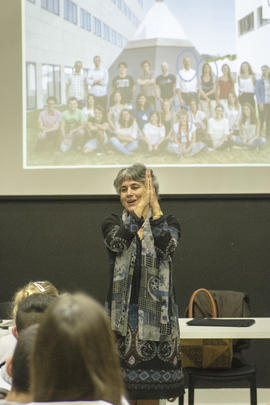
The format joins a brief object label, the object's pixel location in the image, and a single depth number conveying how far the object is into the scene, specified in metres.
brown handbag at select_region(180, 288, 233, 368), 6.14
